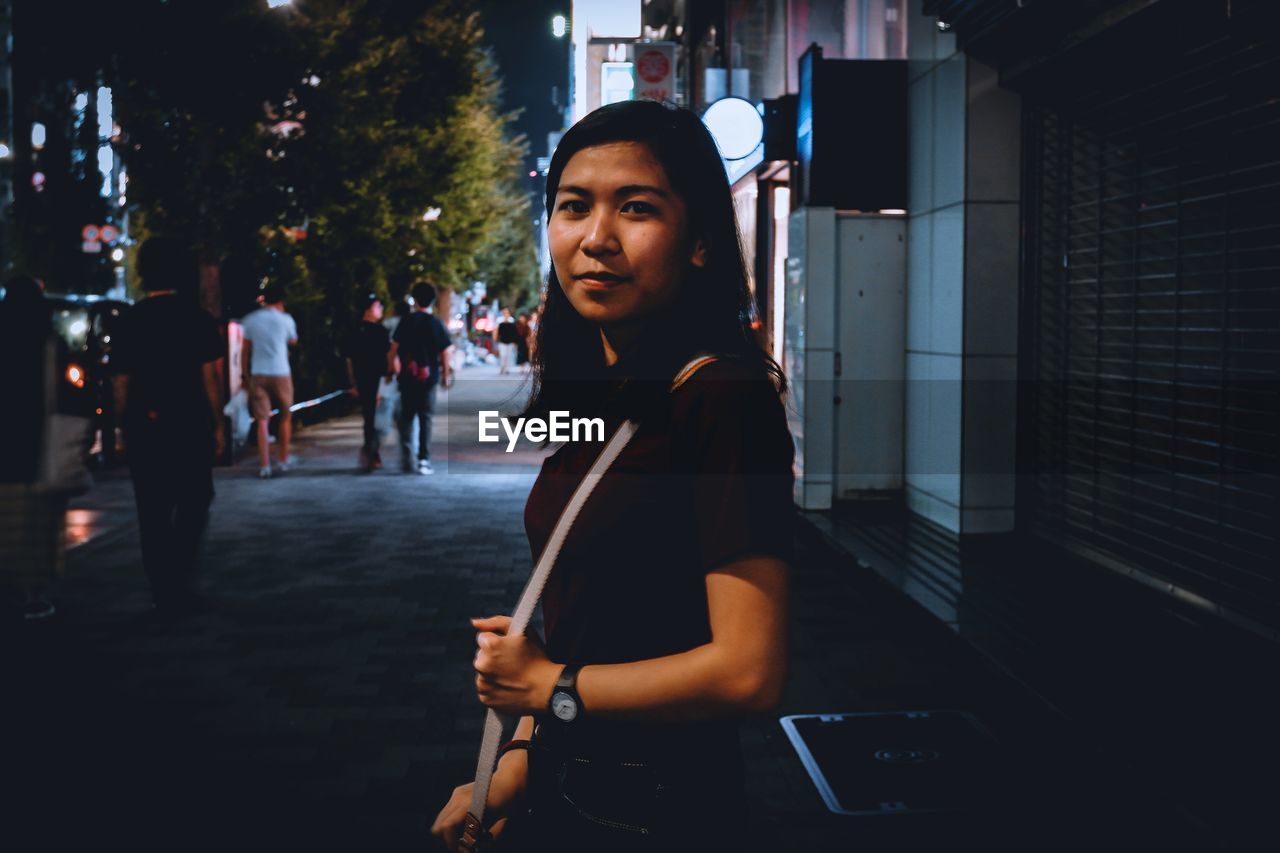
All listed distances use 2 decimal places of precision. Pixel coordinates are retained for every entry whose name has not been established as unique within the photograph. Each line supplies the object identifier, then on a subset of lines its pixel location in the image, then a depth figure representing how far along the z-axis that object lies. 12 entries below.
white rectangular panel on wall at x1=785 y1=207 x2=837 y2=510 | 11.27
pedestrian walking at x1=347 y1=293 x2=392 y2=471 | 13.90
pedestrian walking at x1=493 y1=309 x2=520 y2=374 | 41.17
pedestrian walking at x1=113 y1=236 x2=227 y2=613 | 6.82
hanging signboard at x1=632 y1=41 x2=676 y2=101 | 19.59
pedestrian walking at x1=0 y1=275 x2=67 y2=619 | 4.38
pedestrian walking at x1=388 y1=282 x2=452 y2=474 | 13.36
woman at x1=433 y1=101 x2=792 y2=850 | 1.50
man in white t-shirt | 12.76
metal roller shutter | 6.04
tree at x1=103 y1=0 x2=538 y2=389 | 18.69
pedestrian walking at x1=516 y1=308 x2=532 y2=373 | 37.04
